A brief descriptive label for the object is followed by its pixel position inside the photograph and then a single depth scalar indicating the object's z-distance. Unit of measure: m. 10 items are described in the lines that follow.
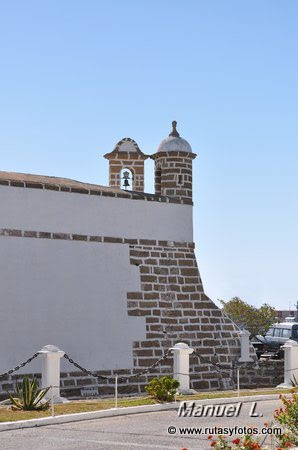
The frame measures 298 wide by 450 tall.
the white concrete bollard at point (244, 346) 25.12
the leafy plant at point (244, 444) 9.01
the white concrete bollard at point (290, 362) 22.41
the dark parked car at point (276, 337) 33.76
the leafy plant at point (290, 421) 10.43
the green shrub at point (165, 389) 17.41
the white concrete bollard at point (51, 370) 17.67
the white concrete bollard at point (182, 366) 19.62
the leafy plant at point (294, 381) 22.09
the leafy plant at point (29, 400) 16.16
